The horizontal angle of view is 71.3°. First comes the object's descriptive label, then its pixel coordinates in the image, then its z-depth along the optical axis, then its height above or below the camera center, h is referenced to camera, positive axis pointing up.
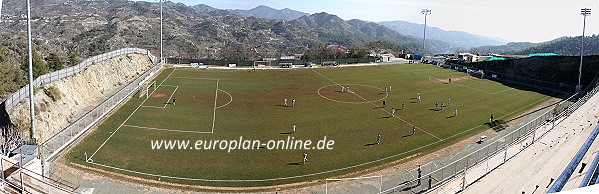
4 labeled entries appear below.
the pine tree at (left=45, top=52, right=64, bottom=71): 63.66 -1.54
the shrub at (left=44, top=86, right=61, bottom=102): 36.00 -3.55
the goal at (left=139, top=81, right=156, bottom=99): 46.86 -4.15
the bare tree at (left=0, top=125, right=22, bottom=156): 22.91 -5.30
